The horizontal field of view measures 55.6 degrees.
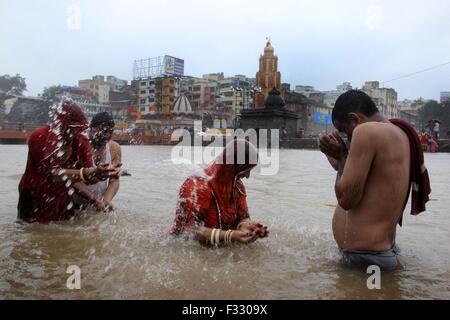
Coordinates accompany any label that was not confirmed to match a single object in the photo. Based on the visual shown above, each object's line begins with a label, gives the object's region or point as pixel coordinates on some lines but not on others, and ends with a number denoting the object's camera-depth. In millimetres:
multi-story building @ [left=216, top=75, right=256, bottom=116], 64000
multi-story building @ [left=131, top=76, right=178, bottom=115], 63741
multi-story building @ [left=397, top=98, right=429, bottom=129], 84594
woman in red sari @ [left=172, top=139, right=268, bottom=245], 3070
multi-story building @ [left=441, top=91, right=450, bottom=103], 91744
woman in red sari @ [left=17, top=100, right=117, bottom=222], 3744
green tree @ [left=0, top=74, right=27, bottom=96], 62619
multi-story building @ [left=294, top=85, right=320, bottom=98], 79238
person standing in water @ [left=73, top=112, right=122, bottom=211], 4352
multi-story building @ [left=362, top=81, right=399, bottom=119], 77062
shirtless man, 2480
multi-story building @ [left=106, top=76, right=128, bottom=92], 80562
